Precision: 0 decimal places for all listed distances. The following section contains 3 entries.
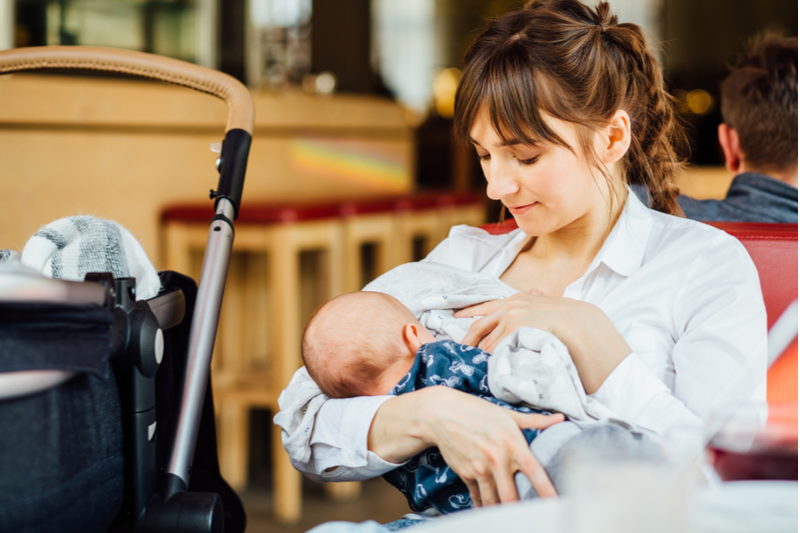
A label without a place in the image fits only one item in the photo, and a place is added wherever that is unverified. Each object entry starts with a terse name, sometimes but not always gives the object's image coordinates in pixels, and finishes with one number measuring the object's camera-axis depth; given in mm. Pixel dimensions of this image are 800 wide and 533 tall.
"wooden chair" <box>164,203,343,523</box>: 2389
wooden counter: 2215
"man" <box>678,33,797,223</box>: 1577
